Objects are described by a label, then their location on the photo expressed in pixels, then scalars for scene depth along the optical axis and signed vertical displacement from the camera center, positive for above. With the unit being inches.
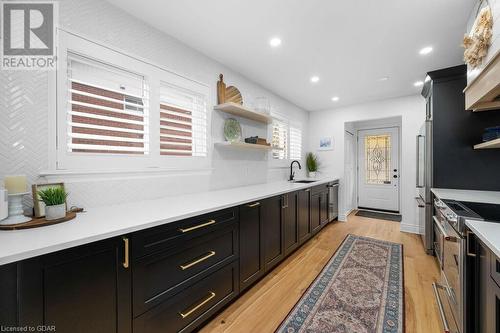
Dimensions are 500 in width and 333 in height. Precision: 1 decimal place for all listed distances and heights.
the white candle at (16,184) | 43.2 -3.8
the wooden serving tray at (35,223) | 40.5 -12.0
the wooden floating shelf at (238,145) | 97.0 +10.5
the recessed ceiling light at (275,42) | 82.4 +51.1
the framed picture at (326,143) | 180.5 +20.6
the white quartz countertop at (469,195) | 72.2 -11.8
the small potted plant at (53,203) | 45.7 -8.4
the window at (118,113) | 56.2 +17.4
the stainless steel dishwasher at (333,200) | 156.6 -27.8
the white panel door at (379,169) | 190.2 -2.9
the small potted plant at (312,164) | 178.8 +1.7
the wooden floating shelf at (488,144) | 65.3 +7.8
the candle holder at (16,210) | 42.4 -9.3
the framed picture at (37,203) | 47.1 -8.5
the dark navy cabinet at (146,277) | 32.8 -24.3
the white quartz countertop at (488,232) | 35.4 -13.4
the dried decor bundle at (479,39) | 52.8 +35.1
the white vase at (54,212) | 45.6 -10.4
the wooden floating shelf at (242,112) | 94.8 +27.6
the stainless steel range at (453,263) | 49.1 -27.5
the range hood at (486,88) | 49.1 +21.4
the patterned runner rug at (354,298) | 62.1 -48.0
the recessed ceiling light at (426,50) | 88.0 +50.7
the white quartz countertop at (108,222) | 33.1 -12.6
